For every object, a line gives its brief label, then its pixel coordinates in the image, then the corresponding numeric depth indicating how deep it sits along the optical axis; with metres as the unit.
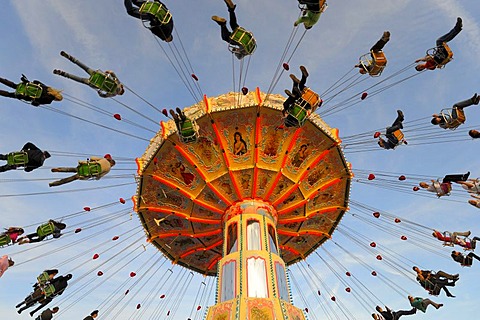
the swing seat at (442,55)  11.17
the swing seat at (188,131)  11.80
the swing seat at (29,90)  10.68
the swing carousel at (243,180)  13.73
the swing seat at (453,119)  11.99
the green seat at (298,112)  11.16
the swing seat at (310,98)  11.26
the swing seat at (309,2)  9.70
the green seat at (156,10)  9.91
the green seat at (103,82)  10.50
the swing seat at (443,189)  12.72
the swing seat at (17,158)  11.17
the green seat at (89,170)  10.95
